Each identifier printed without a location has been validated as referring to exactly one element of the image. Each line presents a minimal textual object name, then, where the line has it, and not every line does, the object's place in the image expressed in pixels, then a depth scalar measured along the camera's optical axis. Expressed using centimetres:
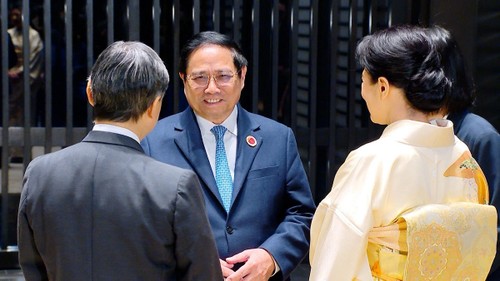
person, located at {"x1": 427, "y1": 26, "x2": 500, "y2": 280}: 322
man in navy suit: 348
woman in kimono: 260
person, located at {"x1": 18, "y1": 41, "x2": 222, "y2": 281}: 250
